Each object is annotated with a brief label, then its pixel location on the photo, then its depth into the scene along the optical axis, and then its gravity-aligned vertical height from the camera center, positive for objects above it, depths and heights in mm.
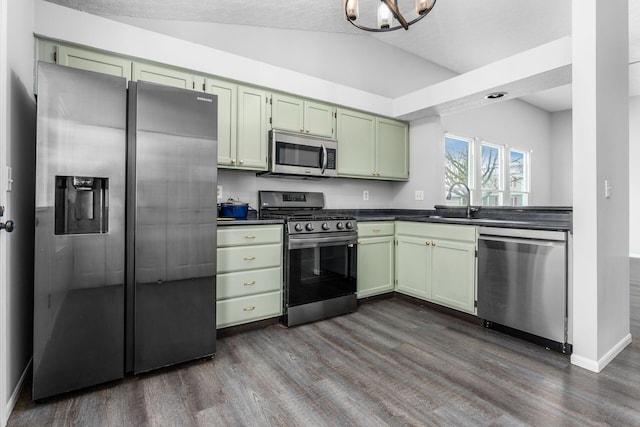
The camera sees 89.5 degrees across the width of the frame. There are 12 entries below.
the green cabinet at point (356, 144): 3541 +793
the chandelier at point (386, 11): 1880 +1250
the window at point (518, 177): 6876 +831
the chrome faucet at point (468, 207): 3482 +73
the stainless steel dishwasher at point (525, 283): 2229 -515
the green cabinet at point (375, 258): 3297 -466
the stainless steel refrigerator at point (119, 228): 1679 -93
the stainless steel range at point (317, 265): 2746 -465
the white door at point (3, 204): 1466 +36
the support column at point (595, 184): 2029 +203
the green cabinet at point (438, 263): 2830 -472
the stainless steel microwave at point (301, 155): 3029 +580
